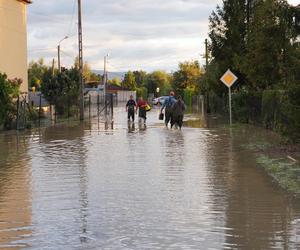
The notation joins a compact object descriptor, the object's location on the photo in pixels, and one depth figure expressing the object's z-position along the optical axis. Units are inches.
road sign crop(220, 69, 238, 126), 1219.2
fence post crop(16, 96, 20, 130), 1140.3
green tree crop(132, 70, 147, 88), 6080.2
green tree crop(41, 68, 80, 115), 1750.7
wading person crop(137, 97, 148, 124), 1322.6
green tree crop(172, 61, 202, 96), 3927.9
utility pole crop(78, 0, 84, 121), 1579.7
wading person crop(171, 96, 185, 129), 1144.8
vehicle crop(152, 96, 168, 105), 3364.9
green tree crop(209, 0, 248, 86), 1374.3
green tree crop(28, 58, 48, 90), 3602.4
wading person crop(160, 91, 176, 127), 1190.9
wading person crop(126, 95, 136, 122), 1396.4
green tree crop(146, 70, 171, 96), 5654.5
